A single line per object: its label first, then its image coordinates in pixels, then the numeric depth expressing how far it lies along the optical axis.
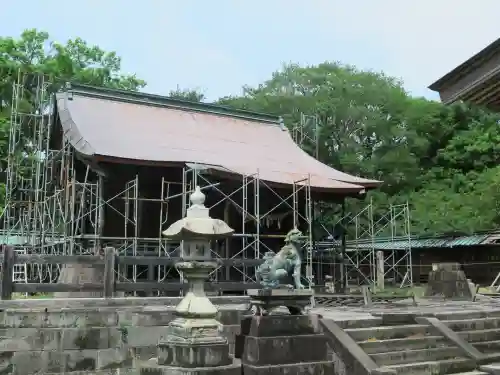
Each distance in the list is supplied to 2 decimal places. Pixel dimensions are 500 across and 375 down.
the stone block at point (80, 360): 7.92
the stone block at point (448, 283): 16.92
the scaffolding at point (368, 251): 18.97
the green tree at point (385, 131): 29.53
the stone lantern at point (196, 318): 6.67
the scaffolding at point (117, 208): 14.89
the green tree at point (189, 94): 38.78
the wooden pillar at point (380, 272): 20.78
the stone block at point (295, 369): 7.02
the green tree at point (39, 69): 26.27
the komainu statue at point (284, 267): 7.68
